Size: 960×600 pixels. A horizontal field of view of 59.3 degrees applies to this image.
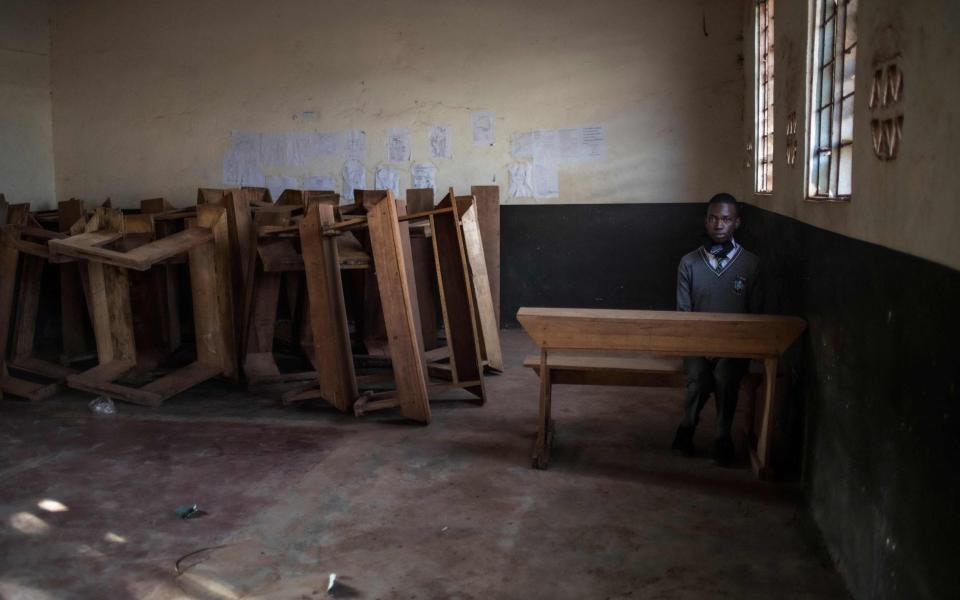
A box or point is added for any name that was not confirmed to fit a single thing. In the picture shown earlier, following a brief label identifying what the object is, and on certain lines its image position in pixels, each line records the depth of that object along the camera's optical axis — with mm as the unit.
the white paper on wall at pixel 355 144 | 8586
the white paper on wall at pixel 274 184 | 8750
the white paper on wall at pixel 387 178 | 8578
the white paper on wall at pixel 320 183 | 8672
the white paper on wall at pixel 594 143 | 8164
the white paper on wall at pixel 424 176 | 8523
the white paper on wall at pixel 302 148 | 8672
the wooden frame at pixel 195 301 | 5996
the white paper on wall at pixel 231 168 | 8805
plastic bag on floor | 5598
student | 4504
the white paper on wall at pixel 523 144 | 8312
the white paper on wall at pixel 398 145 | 8531
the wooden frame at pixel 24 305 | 6012
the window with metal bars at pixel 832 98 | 3594
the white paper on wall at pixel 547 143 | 8273
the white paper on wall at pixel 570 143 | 8212
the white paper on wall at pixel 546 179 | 8320
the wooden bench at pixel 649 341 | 4090
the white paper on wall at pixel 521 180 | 8367
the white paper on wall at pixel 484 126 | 8344
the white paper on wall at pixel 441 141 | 8453
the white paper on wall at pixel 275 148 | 8711
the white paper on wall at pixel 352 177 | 8625
